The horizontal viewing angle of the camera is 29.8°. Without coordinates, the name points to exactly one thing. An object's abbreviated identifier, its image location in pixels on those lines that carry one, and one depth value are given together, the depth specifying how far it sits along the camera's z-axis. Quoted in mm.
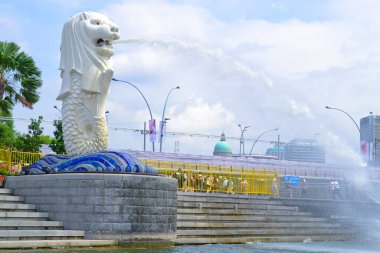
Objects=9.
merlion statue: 23188
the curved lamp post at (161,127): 54038
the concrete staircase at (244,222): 24016
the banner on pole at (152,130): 53562
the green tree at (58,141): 36719
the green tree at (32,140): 33719
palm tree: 30094
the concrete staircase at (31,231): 18281
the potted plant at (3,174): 24122
